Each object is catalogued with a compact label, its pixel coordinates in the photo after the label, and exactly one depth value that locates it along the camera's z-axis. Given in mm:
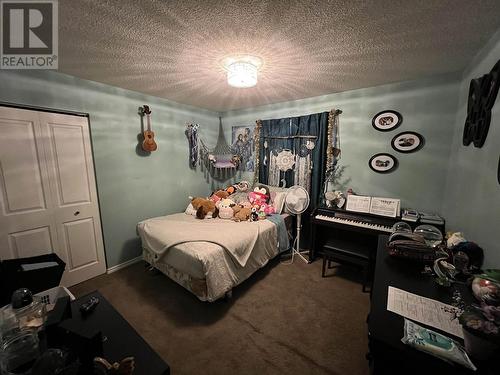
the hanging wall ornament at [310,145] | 3057
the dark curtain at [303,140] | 2973
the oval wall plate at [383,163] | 2509
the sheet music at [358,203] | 2545
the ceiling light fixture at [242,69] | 1827
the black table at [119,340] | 745
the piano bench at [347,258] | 2186
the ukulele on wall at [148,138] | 2839
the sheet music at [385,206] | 2367
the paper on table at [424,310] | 844
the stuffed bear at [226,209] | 2871
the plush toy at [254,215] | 2790
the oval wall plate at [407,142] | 2338
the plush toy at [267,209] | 2979
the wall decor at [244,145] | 3775
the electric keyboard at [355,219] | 2291
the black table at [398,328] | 687
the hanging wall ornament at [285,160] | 3271
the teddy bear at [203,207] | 2862
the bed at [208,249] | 1893
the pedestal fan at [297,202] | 2784
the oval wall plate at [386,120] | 2432
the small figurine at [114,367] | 655
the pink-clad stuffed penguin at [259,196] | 3137
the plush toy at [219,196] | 3239
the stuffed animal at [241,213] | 2768
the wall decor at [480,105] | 1336
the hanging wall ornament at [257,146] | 3579
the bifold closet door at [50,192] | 1940
